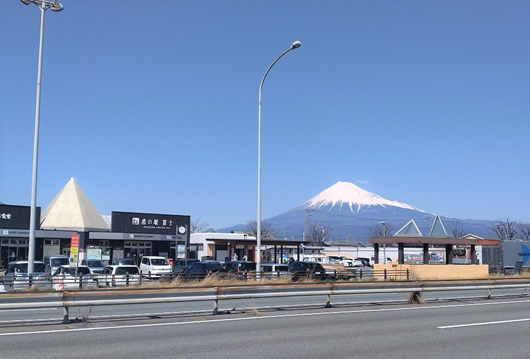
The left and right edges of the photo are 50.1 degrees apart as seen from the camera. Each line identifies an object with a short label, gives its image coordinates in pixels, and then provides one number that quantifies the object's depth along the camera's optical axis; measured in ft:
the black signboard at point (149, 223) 180.86
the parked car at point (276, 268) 118.47
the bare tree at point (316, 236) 405.70
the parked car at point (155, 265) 128.67
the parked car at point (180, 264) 120.49
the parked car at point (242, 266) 126.41
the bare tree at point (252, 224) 455.63
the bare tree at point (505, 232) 331.98
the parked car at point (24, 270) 79.20
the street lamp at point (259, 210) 96.58
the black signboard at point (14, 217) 159.63
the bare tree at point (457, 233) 385.85
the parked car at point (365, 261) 230.11
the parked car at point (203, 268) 109.29
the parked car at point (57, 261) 124.06
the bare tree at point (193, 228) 430.12
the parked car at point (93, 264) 124.20
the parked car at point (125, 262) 131.83
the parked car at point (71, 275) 82.79
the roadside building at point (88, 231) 161.99
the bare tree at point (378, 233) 452.47
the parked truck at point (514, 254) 156.97
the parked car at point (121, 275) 91.36
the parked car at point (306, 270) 104.54
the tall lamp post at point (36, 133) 80.48
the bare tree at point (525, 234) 360.99
